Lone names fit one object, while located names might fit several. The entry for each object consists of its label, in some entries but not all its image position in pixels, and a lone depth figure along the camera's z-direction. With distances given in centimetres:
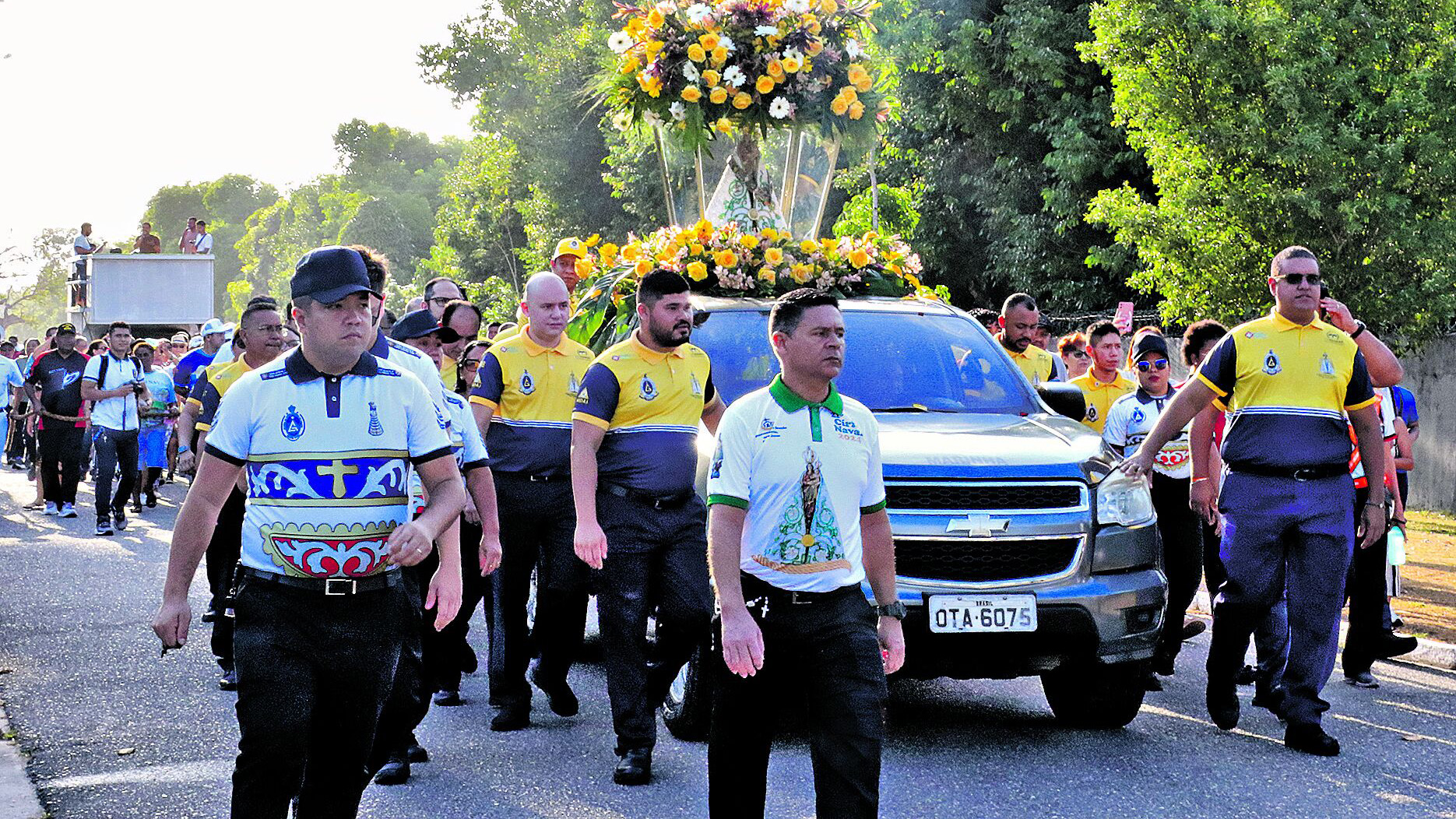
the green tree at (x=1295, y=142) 1772
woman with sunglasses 910
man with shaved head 767
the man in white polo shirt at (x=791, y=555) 472
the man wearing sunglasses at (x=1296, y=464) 724
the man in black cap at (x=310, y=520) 440
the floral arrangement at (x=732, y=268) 916
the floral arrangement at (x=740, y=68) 1048
